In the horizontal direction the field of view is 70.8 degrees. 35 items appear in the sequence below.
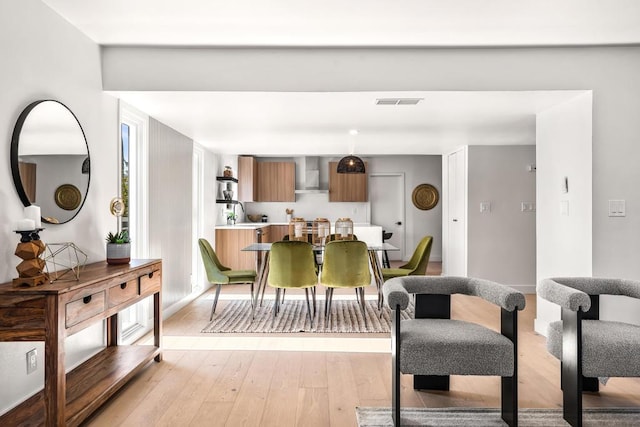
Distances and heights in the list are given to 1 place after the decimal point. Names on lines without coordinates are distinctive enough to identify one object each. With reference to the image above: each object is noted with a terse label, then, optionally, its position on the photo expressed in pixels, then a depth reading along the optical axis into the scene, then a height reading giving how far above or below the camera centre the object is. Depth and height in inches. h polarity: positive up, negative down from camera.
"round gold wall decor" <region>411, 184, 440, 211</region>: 384.2 +15.3
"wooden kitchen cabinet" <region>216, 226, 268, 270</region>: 283.4 -18.2
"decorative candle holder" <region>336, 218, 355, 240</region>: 210.4 -6.2
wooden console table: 79.4 -21.0
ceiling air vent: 146.1 +37.5
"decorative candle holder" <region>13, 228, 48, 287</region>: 84.7 -8.7
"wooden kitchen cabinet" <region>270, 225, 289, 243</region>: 349.7 -12.4
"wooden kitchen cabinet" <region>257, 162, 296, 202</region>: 362.0 +27.5
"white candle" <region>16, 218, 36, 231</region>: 87.2 -1.8
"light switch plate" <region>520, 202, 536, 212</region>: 247.3 +4.8
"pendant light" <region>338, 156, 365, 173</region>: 223.6 +24.8
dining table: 191.7 -18.3
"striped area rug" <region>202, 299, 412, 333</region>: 170.1 -42.8
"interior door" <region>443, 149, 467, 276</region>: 254.7 -0.1
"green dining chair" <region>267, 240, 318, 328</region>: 172.1 -19.3
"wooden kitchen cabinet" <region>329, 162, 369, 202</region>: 367.9 +22.8
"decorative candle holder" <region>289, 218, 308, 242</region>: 209.5 -7.1
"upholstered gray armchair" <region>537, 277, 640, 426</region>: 87.8 -26.5
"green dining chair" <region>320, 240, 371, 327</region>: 172.7 -19.4
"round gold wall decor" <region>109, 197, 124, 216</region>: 135.6 +2.6
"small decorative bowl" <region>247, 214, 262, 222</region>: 366.3 -1.5
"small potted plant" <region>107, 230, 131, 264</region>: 120.6 -9.4
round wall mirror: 97.0 +12.9
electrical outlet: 98.6 -32.1
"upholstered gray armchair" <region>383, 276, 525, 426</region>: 87.0 -26.2
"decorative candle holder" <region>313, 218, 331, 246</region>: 211.3 -7.0
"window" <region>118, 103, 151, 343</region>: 159.0 +7.1
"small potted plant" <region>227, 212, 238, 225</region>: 321.1 -2.0
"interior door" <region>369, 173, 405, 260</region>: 385.1 +9.3
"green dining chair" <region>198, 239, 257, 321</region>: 183.8 -24.5
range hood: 366.0 +31.0
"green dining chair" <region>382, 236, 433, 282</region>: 192.9 -22.4
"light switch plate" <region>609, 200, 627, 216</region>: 133.6 +1.9
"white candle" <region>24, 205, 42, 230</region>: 90.6 +0.3
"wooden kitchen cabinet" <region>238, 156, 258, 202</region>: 335.9 +27.7
